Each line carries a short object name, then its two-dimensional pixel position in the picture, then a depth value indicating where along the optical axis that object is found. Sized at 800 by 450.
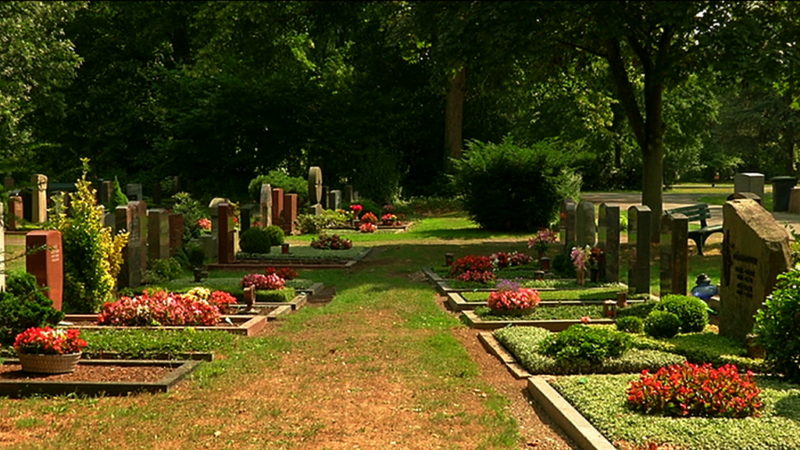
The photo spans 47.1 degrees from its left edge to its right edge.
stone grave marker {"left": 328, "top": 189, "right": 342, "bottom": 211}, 35.19
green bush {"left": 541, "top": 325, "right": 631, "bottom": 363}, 10.09
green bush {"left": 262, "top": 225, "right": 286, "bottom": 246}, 24.81
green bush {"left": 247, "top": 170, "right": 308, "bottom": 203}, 34.75
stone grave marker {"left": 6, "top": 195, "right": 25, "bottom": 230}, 27.90
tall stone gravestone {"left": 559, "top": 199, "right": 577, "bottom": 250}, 21.03
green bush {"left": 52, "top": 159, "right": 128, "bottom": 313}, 14.12
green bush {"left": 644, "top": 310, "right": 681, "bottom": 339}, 11.72
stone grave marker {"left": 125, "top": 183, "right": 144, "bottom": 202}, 32.84
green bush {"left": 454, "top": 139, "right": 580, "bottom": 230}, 30.56
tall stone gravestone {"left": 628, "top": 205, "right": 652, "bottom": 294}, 15.62
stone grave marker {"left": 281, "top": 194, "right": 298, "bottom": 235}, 30.05
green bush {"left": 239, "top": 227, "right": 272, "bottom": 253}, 23.23
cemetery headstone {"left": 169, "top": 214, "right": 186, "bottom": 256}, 21.33
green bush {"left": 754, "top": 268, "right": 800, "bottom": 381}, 9.47
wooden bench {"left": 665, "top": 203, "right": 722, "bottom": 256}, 23.39
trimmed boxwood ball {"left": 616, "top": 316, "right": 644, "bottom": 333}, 12.18
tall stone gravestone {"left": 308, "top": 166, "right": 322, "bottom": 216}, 33.78
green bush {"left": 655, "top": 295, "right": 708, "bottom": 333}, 11.99
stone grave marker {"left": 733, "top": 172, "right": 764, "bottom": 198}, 28.66
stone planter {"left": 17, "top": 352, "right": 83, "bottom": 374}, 9.95
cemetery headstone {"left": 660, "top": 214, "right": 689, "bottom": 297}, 14.55
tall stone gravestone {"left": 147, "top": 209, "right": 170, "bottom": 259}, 18.98
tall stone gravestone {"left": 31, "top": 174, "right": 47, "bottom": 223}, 31.92
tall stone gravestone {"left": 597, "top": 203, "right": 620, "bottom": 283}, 17.12
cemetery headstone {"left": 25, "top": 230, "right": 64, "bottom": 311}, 12.87
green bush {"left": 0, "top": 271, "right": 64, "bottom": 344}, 11.38
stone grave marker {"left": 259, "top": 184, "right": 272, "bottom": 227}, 27.57
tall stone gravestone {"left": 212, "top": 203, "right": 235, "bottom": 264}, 21.53
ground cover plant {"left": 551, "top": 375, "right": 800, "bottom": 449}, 7.21
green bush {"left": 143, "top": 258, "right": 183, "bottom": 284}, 18.03
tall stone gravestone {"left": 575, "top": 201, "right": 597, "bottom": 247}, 19.00
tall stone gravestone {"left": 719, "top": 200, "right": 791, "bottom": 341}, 10.87
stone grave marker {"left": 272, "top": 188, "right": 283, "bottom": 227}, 29.47
